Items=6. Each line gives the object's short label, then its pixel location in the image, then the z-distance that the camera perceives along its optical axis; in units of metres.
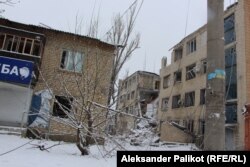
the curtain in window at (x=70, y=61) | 18.17
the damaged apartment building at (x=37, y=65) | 16.00
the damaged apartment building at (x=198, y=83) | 21.33
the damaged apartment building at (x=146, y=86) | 48.66
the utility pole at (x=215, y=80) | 3.00
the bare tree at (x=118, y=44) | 20.41
